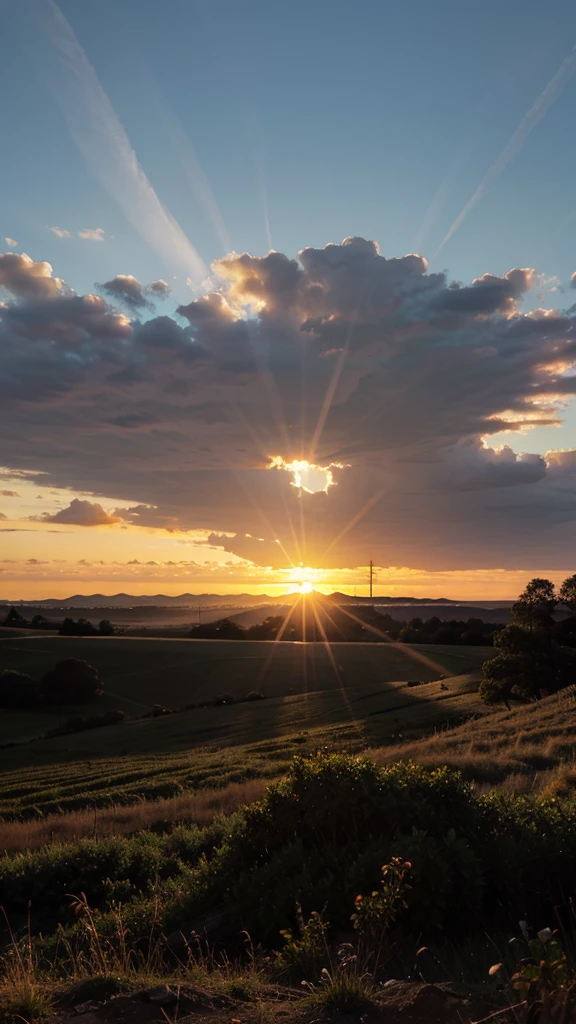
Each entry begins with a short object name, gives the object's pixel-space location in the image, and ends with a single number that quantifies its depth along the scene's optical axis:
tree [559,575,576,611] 49.22
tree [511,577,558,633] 49.88
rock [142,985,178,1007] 4.78
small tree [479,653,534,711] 49.25
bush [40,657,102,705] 69.19
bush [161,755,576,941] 6.67
